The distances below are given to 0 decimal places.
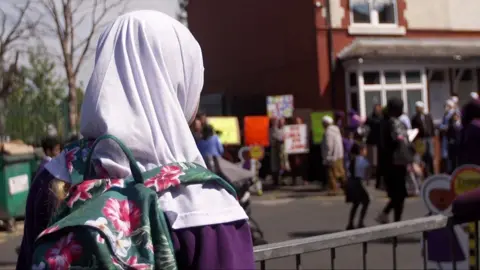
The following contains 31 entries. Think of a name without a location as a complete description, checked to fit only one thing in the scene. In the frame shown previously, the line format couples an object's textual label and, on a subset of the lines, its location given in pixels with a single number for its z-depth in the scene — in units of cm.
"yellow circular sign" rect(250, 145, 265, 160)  1671
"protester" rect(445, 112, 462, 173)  1502
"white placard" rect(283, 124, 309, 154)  1789
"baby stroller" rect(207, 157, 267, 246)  827
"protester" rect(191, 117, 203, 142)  1265
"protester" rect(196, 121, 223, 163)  1158
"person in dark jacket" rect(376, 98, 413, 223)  917
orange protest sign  1825
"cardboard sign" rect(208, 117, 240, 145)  1844
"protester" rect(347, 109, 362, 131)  1805
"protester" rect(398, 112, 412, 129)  1529
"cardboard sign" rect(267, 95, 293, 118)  1911
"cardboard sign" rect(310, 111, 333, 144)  1822
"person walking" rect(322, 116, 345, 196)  1513
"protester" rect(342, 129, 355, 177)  1612
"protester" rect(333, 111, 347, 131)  1727
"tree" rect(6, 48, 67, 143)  1308
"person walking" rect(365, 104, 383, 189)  1612
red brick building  2044
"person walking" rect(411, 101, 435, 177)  1591
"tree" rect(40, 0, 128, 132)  1154
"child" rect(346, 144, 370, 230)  955
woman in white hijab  149
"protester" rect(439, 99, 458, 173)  1603
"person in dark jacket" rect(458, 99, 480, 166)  679
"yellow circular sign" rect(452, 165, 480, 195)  523
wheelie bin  1152
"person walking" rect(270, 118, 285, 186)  1794
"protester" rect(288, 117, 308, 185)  1833
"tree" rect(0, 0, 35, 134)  1418
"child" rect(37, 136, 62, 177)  768
